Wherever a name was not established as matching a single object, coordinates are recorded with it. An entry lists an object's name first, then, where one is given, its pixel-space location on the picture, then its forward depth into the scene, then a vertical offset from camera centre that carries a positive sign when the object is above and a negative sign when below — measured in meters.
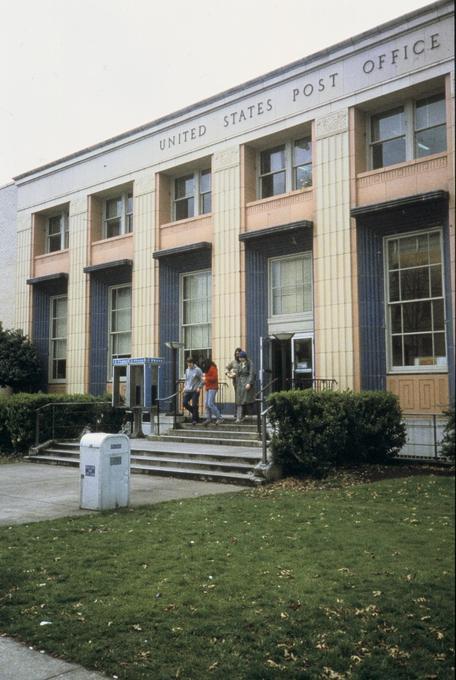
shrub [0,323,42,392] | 24.88 +0.69
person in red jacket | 17.94 -0.30
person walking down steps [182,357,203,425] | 18.22 -0.17
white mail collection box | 9.45 -1.30
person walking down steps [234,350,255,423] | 17.84 -0.15
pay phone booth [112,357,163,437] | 20.44 -0.12
